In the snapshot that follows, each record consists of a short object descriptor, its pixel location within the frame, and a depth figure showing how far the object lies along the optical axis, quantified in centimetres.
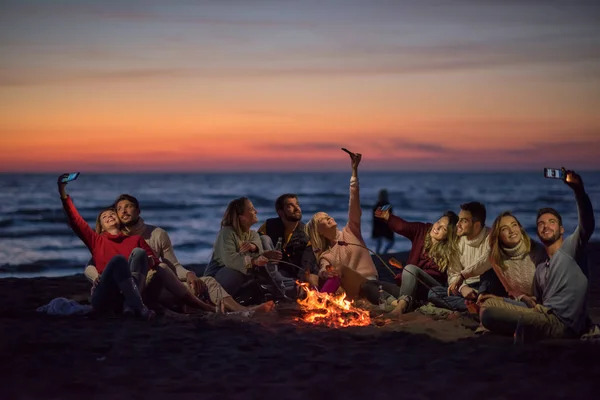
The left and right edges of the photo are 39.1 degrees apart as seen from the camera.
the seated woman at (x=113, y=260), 780
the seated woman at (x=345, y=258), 898
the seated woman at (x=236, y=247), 873
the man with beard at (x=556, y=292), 648
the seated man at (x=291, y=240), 901
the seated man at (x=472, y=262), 784
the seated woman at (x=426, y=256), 827
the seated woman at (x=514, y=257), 734
